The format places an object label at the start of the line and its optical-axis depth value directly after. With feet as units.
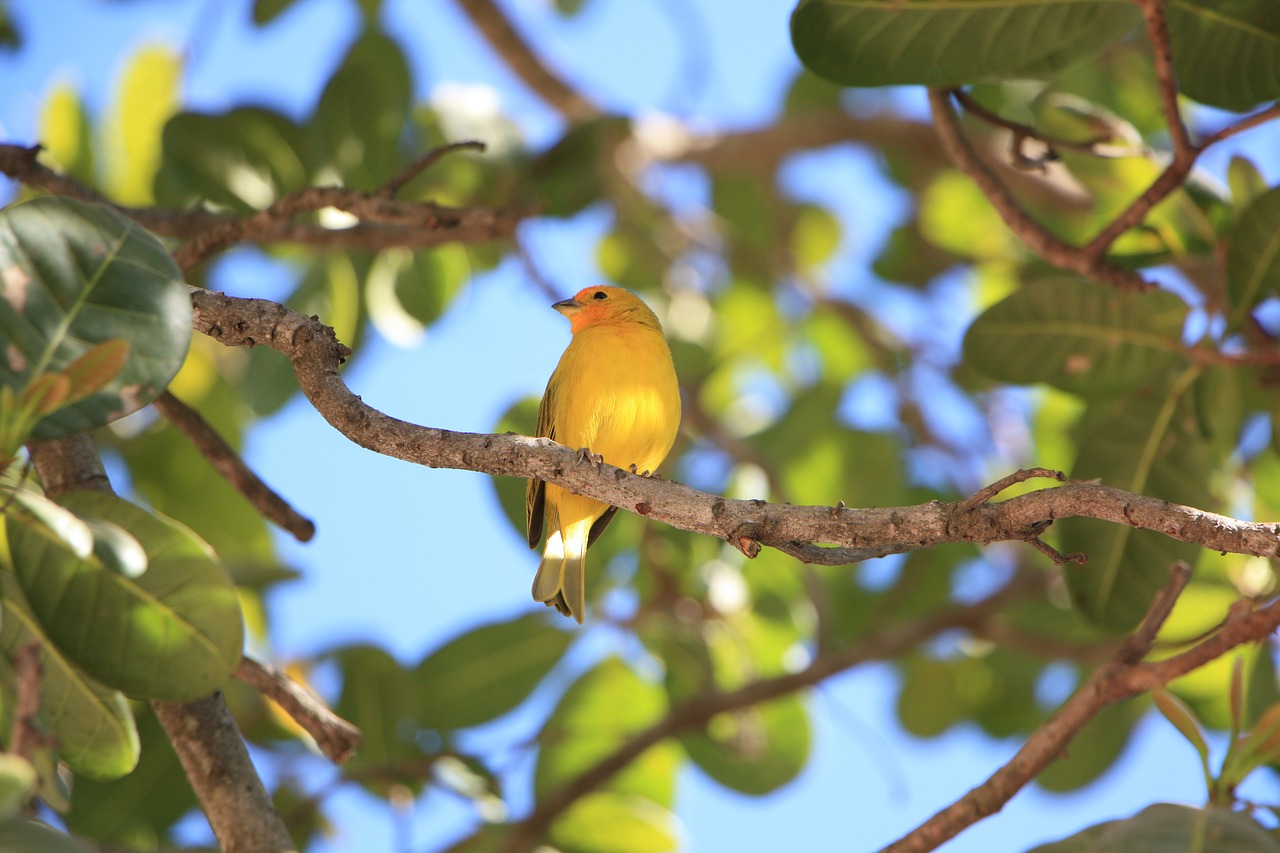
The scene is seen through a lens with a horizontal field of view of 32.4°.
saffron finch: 23.86
